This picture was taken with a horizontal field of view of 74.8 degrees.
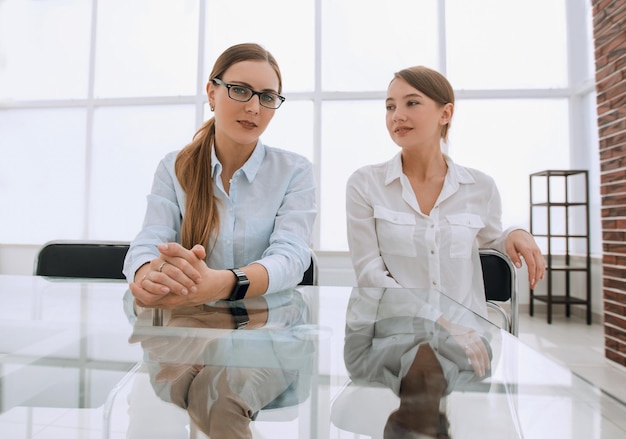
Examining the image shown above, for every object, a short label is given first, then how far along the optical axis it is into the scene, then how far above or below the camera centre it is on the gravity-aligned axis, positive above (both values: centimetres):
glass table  32 -15
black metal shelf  398 -4
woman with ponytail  124 +12
